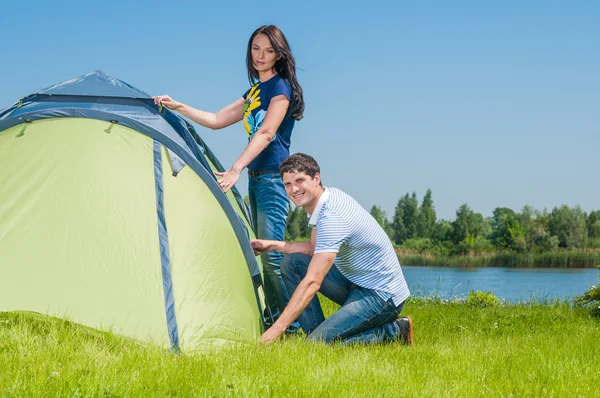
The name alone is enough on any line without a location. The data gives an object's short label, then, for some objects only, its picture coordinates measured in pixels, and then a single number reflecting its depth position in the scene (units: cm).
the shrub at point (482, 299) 913
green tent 419
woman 484
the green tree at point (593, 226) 4309
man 439
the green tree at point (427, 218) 5147
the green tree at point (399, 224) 5224
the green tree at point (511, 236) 4166
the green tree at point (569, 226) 4119
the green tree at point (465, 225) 4709
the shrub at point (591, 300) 797
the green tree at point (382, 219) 5064
